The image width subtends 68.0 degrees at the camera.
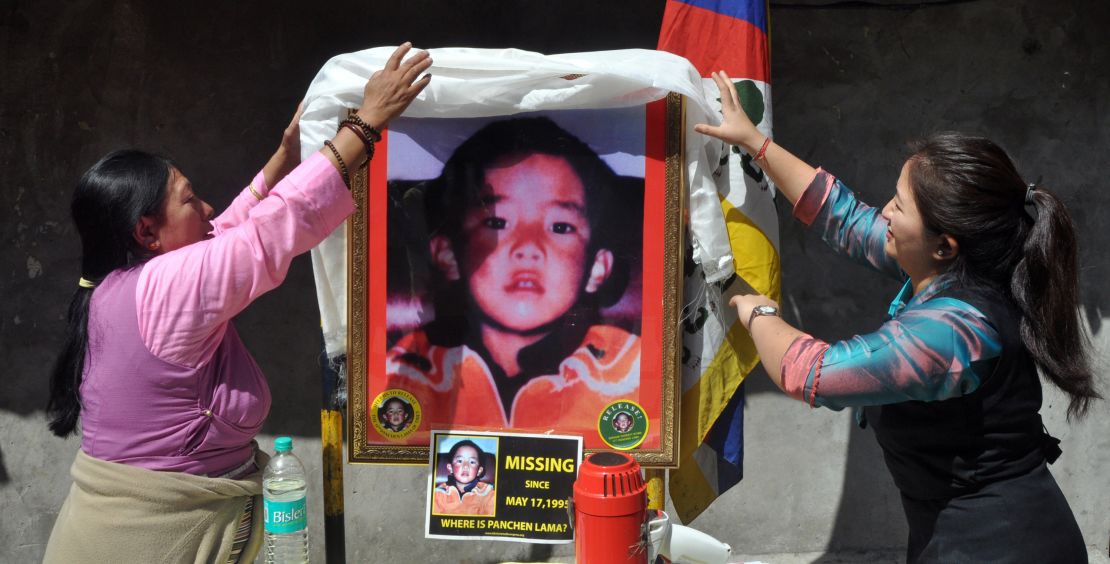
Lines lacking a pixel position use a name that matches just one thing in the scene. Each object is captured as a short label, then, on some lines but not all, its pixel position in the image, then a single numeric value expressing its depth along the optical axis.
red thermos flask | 1.82
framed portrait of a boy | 2.16
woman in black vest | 1.65
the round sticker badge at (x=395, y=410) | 2.23
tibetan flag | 2.21
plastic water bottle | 1.96
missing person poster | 2.17
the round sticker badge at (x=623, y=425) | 2.20
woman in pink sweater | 1.80
